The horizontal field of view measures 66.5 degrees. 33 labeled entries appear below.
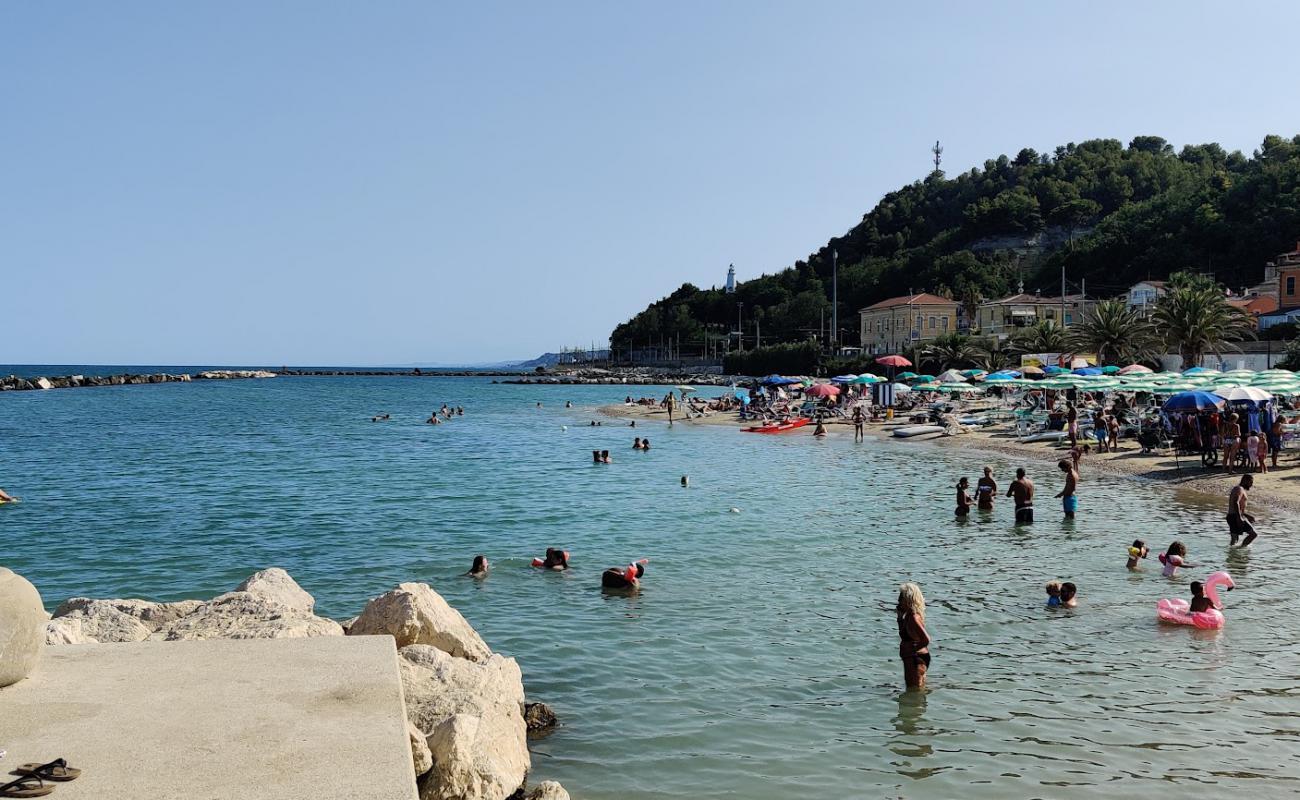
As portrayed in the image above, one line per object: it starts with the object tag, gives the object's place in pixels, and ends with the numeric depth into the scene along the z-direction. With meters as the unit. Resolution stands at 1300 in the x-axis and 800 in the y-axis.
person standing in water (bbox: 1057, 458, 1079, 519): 20.23
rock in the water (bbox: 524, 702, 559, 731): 9.24
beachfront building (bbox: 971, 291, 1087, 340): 90.12
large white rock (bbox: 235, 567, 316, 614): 10.71
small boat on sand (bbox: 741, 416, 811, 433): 48.17
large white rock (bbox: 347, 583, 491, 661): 9.31
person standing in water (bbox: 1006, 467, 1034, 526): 19.89
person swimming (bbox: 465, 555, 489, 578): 16.14
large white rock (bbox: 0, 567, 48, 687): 6.32
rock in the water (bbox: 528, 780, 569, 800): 7.03
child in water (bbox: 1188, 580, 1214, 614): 12.27
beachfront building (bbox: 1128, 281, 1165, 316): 80.81
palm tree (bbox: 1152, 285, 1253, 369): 47.12
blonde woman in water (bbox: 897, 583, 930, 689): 9.90
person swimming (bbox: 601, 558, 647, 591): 14.97
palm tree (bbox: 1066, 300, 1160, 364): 53.25
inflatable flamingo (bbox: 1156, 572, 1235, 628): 12.15
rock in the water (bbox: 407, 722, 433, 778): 6.66
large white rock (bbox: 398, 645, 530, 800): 6.80
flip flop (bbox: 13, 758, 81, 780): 4.95
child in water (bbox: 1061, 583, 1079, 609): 13.35
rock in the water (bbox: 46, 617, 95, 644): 8.09
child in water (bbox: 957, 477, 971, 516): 21.38
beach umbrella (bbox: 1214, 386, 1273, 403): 24.83
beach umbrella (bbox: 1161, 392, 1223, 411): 24.56
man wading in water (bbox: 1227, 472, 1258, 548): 16.92
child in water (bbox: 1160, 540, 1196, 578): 15.03
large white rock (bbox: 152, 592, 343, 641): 8.63
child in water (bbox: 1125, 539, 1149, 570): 15.65
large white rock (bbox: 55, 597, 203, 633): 9.95
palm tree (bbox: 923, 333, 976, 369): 71.12
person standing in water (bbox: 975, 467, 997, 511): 21.67
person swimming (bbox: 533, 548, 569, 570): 16.69
